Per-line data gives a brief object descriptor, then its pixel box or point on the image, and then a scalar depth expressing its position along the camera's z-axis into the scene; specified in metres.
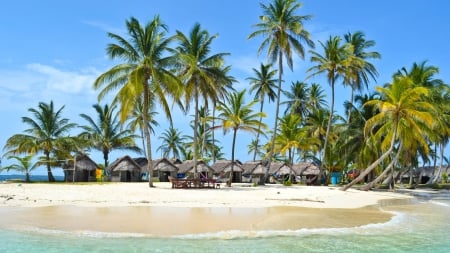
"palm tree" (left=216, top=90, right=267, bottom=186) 27.56
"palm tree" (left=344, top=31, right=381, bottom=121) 33.66
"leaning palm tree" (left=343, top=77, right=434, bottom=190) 22.80
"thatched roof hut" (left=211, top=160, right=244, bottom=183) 40.56
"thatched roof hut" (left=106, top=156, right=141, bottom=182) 37.31
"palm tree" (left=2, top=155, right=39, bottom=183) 31.27
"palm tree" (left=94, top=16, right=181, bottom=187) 22.50
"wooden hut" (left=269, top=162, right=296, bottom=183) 40.97
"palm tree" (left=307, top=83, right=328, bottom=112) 45.07
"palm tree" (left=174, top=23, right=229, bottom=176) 26.09
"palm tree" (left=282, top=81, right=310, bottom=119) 44.19
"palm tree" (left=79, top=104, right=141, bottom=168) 38.12
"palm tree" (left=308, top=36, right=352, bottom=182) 31.44
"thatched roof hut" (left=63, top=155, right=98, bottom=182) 34.47
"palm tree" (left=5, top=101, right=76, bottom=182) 30.95
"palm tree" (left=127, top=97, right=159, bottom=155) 40.81
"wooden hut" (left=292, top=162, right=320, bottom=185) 40.50
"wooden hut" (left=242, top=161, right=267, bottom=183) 40.53
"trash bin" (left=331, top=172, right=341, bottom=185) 40.53
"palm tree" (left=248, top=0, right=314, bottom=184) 29.50
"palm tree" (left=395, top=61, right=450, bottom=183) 30.20
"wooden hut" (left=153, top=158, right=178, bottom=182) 39.14
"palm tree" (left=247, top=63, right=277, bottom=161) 40.30
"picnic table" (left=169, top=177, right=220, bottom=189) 23.20
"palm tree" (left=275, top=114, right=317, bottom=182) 35.94
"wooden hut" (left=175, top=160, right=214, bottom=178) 39.41
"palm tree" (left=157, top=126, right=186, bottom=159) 52.22
